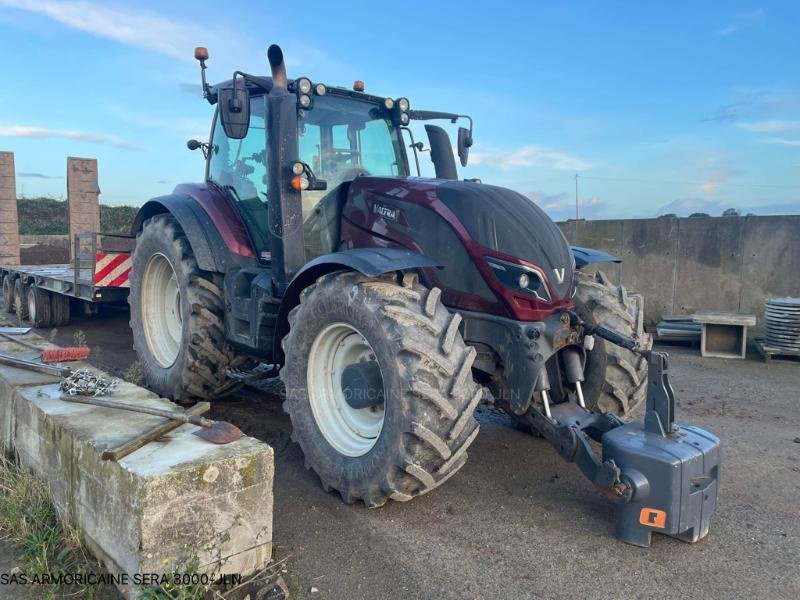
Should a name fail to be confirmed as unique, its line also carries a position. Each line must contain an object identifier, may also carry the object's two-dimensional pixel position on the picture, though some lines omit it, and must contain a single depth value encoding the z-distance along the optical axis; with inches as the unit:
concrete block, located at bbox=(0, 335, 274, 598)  104.3
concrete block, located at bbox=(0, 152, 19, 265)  537.0
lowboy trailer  324.2
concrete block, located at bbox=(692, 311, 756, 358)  342.6
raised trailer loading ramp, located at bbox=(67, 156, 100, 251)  509.7
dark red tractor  130.9
